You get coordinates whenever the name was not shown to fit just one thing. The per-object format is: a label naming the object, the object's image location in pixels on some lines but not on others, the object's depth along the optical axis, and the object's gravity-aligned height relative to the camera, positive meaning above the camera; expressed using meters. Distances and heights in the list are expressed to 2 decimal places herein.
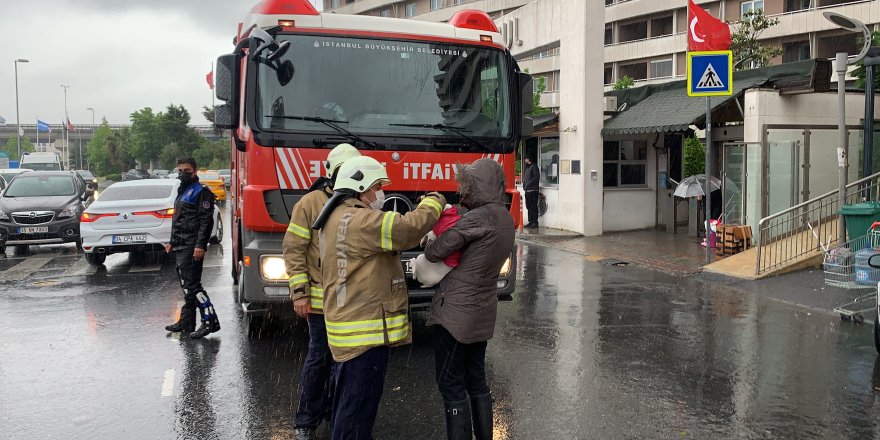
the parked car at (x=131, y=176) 46.12 +0.38
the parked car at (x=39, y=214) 14.24 -0.60
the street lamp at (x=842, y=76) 10.54 +1.42
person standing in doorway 17.95 -0.21
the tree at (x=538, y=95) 34.66 +4.20
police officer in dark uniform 7.22 -0.46
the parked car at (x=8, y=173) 30.66 +0.42
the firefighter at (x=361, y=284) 3.89 -0.56
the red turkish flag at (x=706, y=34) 12.55 +2.39
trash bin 10.17 -0.56
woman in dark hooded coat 4.15 -0.62
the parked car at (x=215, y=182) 33.47 -0.04
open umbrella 14.39 -0.17
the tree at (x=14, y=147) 105.06 +5.11
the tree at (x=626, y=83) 40.19 +5.07
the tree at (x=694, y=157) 23.97 +0.65
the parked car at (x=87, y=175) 46.02 +0.45
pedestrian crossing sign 11.49 +1.59
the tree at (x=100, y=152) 81.50 +3.25
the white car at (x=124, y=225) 12.34 -0.72
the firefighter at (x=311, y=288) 4.57 -0.67
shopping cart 7.72 -0.95
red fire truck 6.18 +0.63
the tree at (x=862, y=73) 13.91 +1.97
